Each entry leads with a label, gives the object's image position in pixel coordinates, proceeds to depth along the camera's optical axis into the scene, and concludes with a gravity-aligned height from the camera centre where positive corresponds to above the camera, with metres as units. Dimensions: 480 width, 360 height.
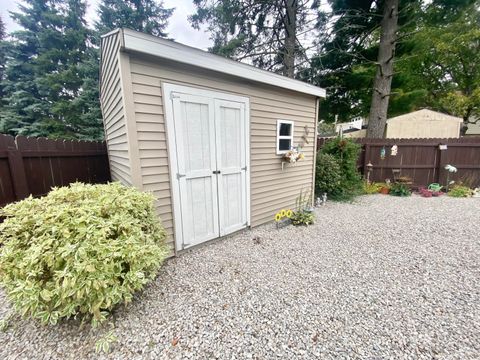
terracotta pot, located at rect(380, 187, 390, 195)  5.92 -1.32
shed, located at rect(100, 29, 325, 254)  2.28 +0.24
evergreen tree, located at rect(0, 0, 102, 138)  9.66 +3.84
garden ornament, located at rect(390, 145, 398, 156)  6.02 -0.16
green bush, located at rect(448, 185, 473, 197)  5.44 -1.30
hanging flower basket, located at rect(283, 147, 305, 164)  3.76 -0.19
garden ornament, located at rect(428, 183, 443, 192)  5.78 -1.24
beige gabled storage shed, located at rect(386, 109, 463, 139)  9.26 +0.85
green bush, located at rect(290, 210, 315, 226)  3.78 -1.34
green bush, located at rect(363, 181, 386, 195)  5.97 -1.27
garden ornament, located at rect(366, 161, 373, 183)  6.26 -0.72
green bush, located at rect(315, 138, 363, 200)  5.38 -0.61
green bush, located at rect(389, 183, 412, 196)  5.65 -1.27
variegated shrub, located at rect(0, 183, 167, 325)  1.44 -0.79
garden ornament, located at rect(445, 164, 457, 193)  5.52 -0.73
